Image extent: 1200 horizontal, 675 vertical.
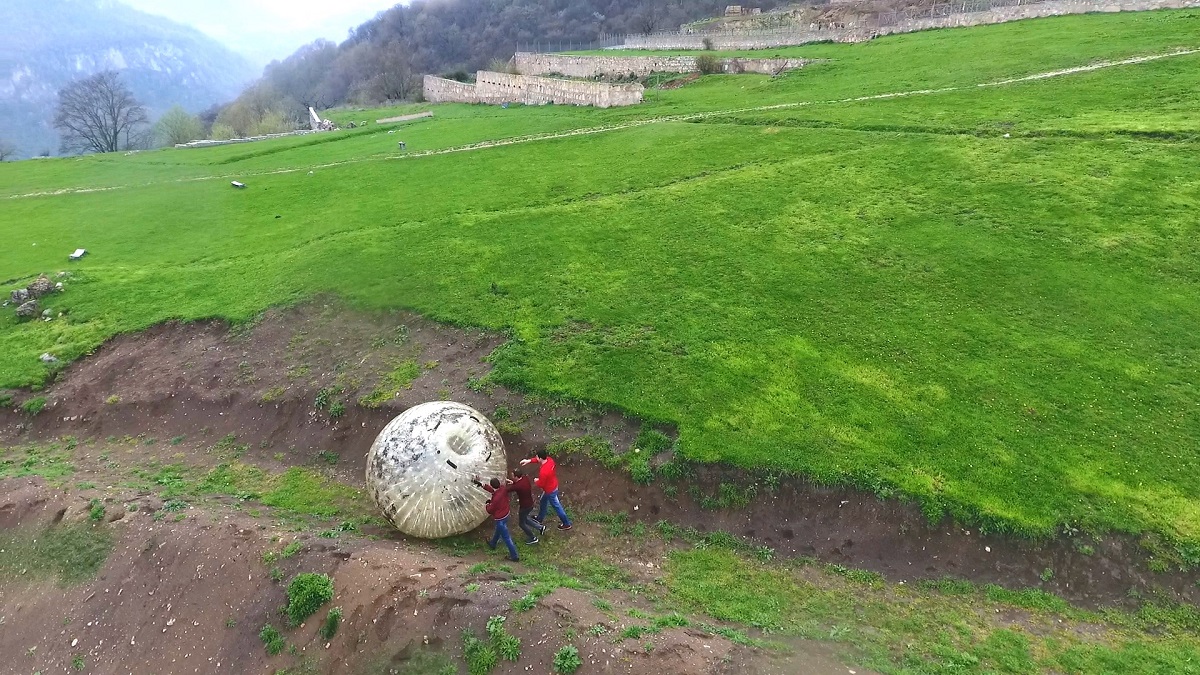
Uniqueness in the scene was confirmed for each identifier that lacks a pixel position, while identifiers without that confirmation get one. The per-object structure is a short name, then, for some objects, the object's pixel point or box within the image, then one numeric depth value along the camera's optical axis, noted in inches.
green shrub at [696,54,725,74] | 1855.3
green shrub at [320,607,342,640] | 385.1
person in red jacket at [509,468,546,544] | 450.0
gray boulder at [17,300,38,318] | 860.0
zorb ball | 442.0
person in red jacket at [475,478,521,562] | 439.5
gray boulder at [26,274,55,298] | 891.4
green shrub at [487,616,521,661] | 351.3
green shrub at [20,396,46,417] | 703.1
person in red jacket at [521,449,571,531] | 463.5
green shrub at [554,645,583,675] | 339.3
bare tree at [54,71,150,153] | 2819.9
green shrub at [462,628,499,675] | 349.7
